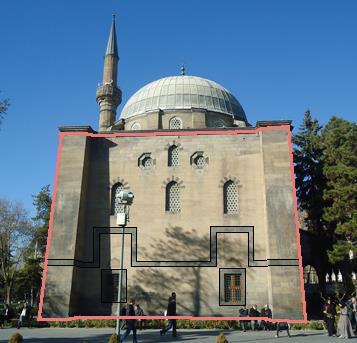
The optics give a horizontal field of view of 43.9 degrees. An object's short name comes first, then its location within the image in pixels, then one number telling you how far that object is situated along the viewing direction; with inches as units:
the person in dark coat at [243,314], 676.6
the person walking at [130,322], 506.2
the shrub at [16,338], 384.8
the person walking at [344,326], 561.6
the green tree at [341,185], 818.2
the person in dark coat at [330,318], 590.6
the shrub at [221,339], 374.0
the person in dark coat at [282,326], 572.4
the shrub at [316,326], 679.6
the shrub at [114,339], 383.2
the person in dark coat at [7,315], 833.9
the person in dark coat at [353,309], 590.4
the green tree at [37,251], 1273.4
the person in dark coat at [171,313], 580.1
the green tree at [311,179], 987.9
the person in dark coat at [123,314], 665.4
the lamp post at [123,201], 454.0
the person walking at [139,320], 691.4
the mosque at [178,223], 783.1
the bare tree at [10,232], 1266.0
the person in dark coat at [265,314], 685.3
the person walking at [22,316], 706.2
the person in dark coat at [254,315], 672.4
